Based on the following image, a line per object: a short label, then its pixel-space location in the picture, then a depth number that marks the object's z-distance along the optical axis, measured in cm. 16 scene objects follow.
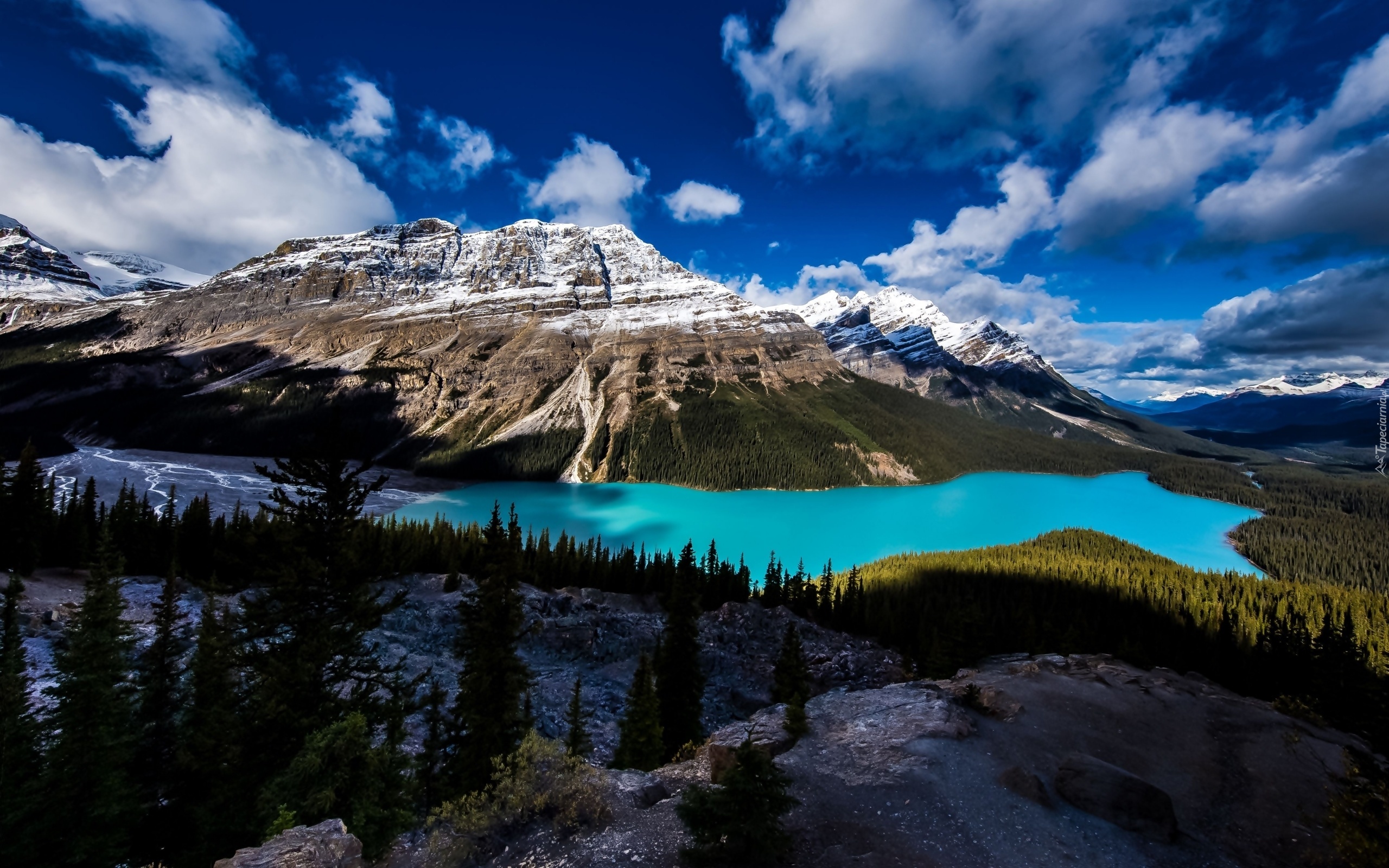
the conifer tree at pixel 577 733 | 1925
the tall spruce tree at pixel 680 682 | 2722
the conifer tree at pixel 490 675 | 1850
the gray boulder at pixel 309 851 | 859
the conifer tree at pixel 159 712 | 1622
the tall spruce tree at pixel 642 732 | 2167
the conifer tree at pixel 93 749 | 1301
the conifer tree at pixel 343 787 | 1038
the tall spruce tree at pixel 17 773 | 1204
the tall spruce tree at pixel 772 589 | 5719
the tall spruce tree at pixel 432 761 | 1772
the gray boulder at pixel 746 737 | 1579
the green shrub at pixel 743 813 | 1001
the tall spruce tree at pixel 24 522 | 3528
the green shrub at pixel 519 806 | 1122
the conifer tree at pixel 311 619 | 1192
